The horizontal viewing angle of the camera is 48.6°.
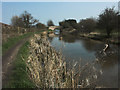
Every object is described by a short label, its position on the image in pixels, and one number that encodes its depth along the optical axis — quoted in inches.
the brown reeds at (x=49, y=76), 100.2
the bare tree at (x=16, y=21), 997.0
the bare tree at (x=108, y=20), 754.6
